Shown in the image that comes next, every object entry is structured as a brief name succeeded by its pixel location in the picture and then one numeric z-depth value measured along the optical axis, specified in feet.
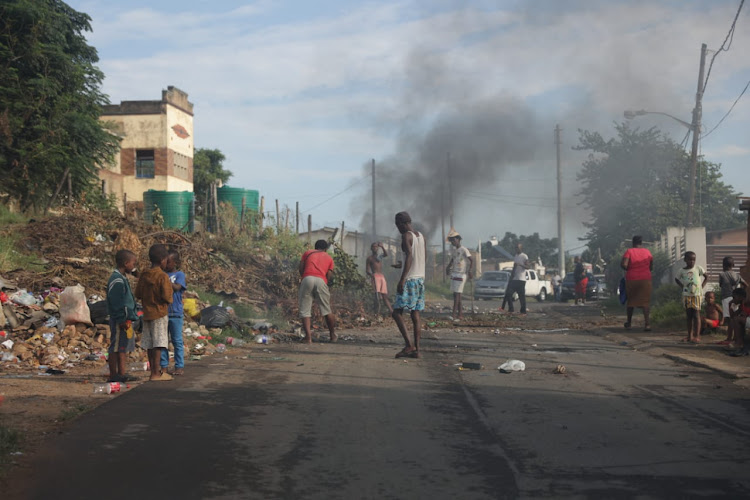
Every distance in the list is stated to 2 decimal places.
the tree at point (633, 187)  134.51
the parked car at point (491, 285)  117.91
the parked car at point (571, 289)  114.73
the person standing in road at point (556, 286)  128.53
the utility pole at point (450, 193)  148.52
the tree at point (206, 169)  163.63
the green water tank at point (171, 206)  88.38
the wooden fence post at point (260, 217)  74.43
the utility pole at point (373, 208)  156.68
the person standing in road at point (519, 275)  64.03
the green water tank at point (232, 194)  89.56
